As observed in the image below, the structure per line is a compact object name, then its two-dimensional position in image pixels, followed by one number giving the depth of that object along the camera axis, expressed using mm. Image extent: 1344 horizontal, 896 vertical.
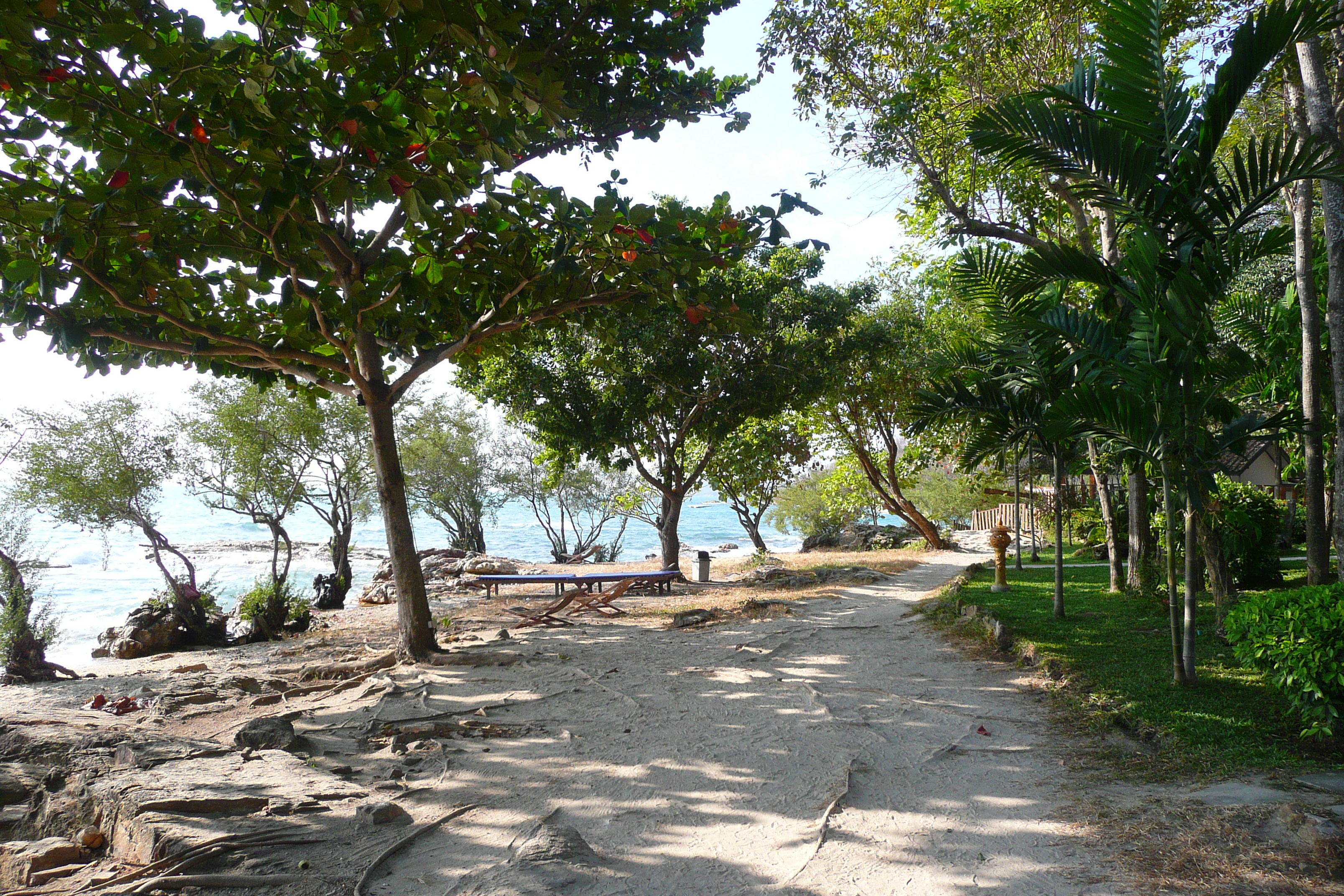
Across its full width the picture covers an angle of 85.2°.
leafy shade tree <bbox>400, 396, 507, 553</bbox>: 20766
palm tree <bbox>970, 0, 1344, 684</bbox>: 4543
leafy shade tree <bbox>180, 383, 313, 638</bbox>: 12969
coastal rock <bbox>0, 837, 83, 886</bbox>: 3035
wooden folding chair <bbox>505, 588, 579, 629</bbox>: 10219
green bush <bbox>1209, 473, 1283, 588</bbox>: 8875
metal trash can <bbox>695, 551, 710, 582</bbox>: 15648
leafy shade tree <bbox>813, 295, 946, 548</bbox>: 14062
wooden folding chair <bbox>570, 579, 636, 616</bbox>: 10773
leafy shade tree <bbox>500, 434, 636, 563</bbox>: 24641
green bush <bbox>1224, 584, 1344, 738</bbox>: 3576
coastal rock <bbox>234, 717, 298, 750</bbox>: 4672
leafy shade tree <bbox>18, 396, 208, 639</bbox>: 10875
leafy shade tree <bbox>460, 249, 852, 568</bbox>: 12859
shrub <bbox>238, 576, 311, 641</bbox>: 10914
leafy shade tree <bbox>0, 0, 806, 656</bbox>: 4277
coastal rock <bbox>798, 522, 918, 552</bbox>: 23000
